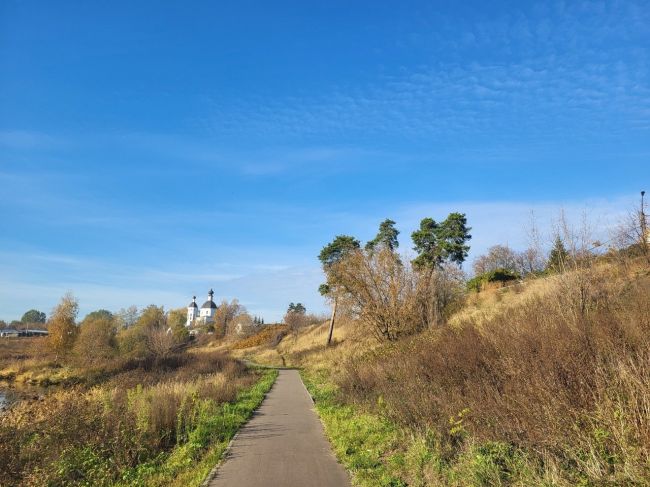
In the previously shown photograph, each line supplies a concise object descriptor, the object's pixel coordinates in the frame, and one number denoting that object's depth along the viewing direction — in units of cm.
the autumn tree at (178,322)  8935
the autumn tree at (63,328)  5306
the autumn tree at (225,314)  11150
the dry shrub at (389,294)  2445
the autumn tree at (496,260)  7300
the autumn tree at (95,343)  4394
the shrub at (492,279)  3827
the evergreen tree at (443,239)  4371
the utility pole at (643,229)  1903
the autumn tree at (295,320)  7836
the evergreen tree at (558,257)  1346
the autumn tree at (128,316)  10415
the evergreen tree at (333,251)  5259
